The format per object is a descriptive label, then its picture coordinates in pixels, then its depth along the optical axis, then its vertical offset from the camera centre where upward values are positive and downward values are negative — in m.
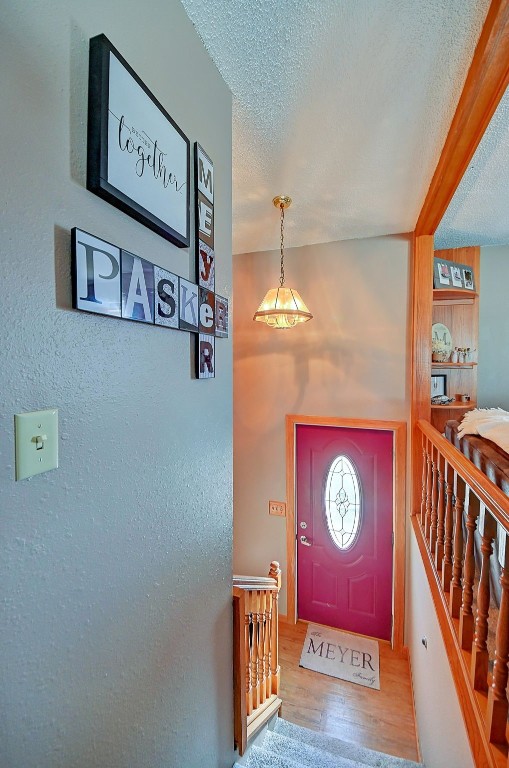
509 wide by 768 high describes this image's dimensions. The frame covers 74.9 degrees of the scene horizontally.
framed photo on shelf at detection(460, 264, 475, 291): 2.86 +0.94
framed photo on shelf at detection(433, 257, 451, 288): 2.77 +0.94
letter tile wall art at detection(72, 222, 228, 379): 0.66 +0.24
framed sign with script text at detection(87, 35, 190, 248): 0.68 +0.57
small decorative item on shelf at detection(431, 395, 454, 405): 2.82 -0.12
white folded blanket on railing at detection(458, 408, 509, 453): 1.61 -0.22
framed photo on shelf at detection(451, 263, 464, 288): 2.83 +0.94
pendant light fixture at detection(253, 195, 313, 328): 2.15 +0.52
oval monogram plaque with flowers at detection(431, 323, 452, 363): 2.90 +0.37
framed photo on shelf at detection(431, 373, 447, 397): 2.95 +0.02
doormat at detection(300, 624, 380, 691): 2.58 -2.23
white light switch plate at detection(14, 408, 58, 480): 0.55 -0.09
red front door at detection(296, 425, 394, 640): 2.85 -1.26
